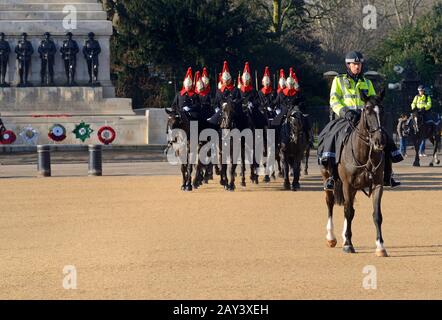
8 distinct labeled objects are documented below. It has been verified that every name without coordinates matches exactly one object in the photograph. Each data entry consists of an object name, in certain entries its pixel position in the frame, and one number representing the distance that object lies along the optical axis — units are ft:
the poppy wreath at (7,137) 149.89
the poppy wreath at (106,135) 152.35
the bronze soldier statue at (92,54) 157.58
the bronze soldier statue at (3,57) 156.87
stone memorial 154.92
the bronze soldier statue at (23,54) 156.04
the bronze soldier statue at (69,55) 156.87
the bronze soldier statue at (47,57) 156.25
